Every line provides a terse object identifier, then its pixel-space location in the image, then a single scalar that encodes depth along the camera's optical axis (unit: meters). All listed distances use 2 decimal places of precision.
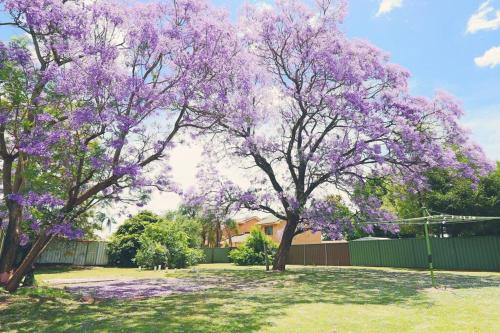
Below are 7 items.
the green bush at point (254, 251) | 31.83
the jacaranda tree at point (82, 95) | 9.27
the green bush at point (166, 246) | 25.58
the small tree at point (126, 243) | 30.30
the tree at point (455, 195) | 19.52
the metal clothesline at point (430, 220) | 12.65
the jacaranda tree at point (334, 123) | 16.42
